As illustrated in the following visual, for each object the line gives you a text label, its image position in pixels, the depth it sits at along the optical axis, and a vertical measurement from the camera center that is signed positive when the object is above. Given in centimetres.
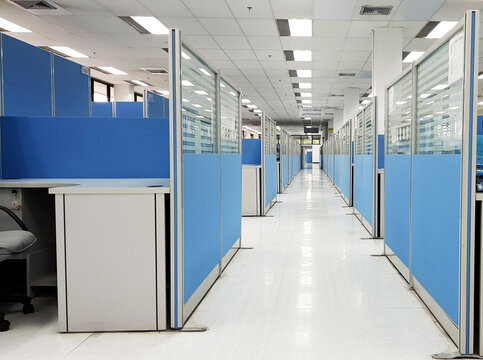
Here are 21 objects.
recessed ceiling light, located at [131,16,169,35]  738 +247
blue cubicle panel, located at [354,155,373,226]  542 -37
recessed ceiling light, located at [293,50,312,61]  941 +241
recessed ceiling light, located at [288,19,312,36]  738 +241
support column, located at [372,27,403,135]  771 +191
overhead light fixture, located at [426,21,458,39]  723 +233
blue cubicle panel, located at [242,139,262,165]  791 +12
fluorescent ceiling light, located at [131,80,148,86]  1358 +254
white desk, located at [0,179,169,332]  235 -55
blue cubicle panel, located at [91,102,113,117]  704 +86
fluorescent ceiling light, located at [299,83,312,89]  1368 +244
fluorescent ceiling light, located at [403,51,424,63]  931 +234
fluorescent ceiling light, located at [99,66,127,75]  1152 +254
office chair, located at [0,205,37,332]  228 -47
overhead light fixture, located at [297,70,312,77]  1158 +242
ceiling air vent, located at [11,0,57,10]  662 +249
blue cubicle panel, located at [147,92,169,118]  556 +76
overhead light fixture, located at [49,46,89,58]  953 +254
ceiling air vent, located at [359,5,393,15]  652 +235
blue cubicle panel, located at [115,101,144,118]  708 +86
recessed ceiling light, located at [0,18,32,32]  783 +258
